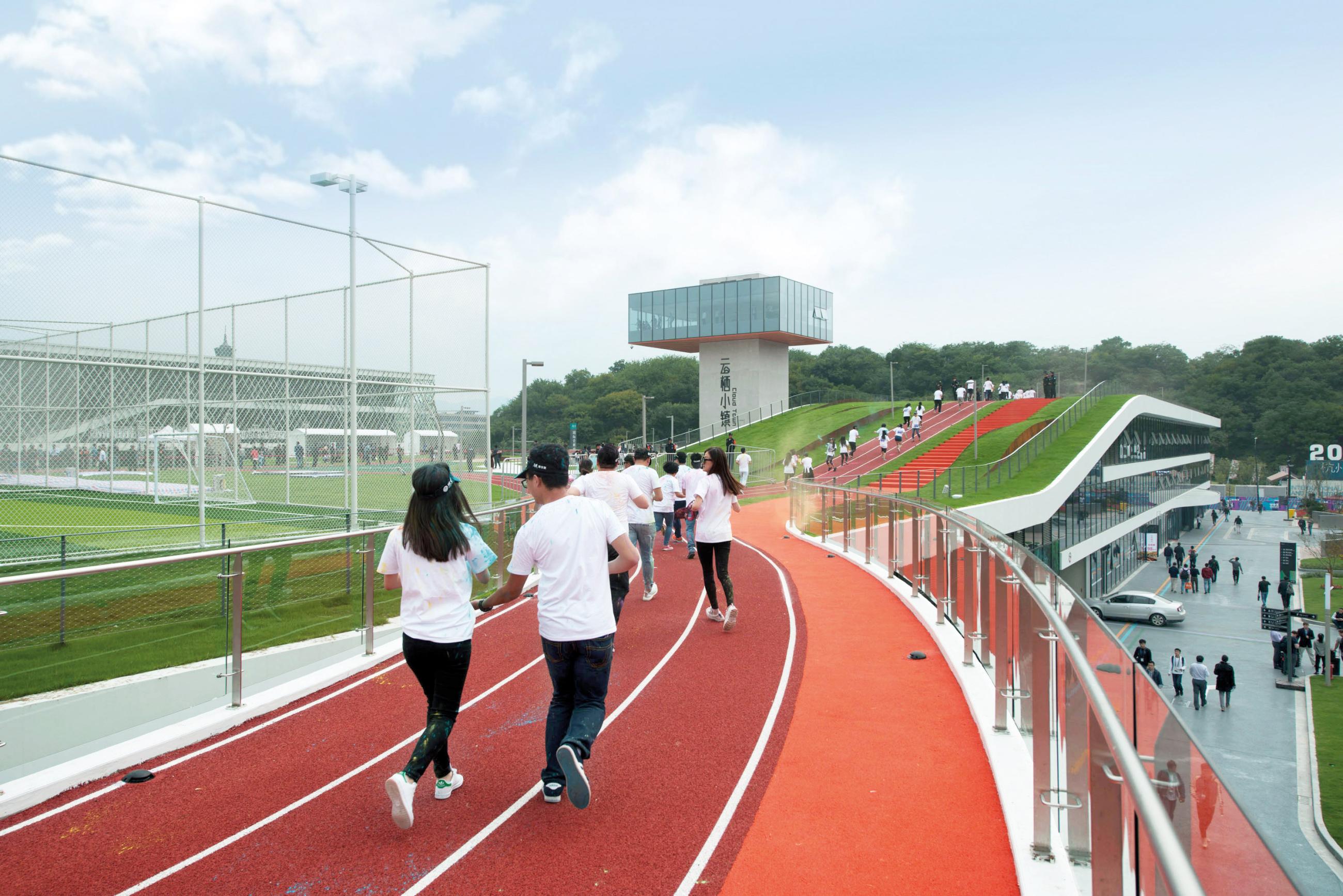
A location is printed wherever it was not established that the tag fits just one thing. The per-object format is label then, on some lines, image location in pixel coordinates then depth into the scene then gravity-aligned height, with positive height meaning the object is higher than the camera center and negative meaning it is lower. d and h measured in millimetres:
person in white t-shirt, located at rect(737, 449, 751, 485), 24922 -463
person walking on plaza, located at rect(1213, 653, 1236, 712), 21859 -6402
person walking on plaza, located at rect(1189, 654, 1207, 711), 21719 -6401
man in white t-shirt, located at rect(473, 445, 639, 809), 4188 -819
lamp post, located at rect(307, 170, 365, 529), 13734 +1021
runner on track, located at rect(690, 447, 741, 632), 8422 -670
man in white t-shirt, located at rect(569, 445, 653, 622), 8203 -375
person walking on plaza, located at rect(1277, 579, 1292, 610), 33347 -6177
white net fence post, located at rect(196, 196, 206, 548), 12586 +1966
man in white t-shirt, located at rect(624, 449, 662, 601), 9484 -791
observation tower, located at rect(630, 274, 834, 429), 58656 +9212
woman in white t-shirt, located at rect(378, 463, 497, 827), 4215 -753
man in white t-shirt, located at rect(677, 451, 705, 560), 13523 -653
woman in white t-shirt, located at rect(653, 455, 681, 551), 12672 -1081
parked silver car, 33438 -6916
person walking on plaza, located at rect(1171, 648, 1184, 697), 23562 -6816
